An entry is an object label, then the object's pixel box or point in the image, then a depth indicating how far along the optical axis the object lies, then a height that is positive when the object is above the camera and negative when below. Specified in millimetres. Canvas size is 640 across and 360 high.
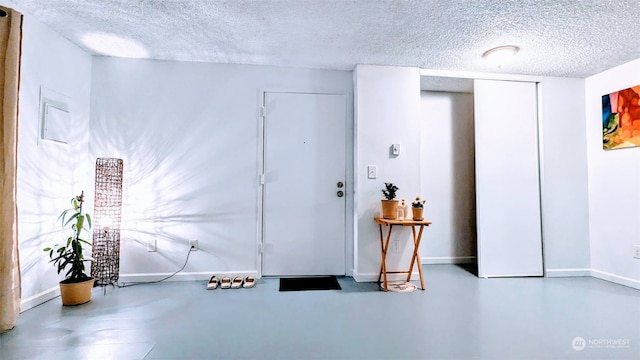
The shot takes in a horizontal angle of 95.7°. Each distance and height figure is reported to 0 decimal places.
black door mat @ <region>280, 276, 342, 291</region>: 2688 -905
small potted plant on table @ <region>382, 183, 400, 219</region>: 2771 -131
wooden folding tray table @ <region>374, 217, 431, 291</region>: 2629 -516
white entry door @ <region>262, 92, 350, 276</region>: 3018 +53
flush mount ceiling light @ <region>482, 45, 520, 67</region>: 2574 +1248
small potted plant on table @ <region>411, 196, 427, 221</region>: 2753 -185
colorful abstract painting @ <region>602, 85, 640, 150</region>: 2771 +730
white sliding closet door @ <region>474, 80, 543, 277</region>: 3148 +121
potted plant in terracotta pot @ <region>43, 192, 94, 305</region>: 2254 -643
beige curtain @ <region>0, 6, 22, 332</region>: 1819 +179
